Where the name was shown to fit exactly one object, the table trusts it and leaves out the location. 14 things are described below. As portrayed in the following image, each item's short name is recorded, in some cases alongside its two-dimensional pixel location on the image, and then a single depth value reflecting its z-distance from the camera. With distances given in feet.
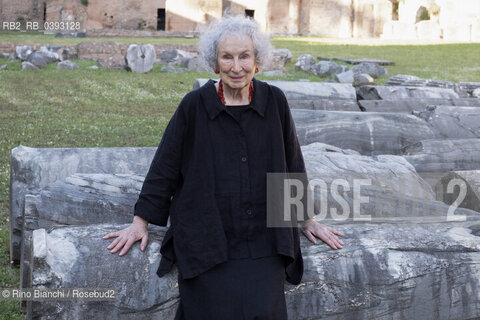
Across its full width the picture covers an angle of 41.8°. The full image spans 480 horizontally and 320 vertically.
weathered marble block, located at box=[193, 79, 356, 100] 24.57
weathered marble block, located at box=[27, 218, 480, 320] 8.36
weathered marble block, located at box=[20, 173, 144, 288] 11.14
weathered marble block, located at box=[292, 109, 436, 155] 19.56
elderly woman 8.32
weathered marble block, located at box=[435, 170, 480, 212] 14.48
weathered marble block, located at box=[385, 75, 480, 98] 29.55
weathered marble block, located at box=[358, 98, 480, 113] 23.79
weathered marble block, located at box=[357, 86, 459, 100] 26.21
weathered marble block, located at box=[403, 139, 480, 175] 17.08
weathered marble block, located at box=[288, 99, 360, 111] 23.11
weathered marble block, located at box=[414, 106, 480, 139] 20.59
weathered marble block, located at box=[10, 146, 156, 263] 13.24
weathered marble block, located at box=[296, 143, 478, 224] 12.46
